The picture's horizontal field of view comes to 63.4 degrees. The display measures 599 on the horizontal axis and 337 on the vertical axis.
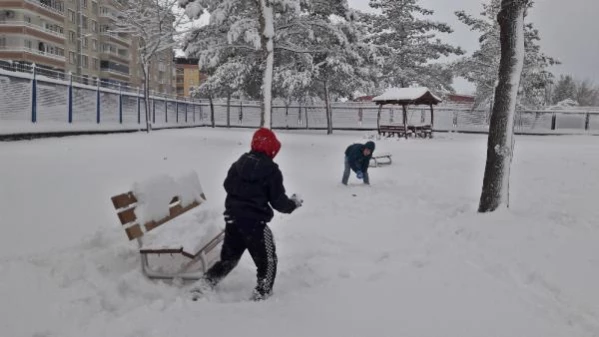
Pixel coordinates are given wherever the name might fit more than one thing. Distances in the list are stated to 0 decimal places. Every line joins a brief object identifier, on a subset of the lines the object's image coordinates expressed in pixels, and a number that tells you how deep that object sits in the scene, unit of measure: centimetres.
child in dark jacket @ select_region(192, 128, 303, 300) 407
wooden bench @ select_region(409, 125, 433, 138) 2819
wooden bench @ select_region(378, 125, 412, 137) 2778
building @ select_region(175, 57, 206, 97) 10219
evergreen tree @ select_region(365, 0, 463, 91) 3816
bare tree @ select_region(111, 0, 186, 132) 2895
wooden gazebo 2745
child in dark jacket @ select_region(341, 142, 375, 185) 1035
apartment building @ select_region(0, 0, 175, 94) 4666
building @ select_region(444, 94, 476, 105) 7131
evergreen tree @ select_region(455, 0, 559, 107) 3591
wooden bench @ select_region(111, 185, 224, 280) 433
